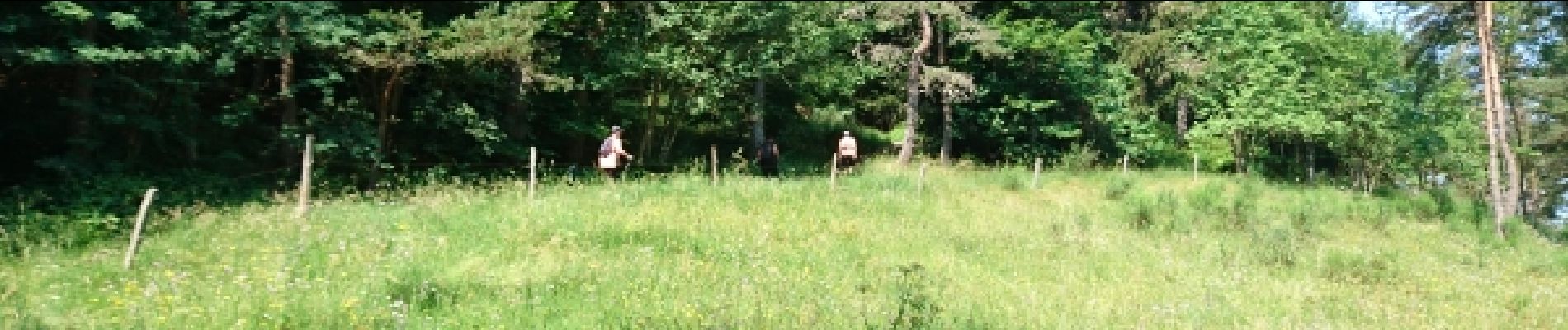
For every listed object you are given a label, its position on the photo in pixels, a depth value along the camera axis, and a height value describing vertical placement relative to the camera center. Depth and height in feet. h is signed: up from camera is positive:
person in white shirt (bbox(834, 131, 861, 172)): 69.10 +1.29
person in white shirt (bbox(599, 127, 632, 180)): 54.44 +0.77
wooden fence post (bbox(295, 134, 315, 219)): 42.39 -0.85
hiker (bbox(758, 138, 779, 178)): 65.62 +0.56
